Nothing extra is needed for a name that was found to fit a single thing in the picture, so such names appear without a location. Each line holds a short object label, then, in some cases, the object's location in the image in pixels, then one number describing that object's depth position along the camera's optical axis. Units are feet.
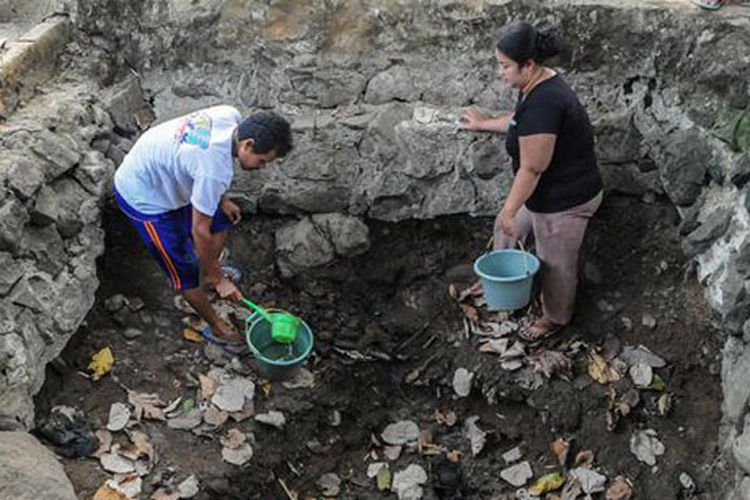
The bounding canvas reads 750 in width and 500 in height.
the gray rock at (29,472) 12.12
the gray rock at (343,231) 18.28
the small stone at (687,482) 15.61
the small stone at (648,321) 17.29
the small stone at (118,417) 15.39
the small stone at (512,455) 16.93
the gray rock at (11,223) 14.73
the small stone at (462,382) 17.66
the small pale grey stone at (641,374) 16.76
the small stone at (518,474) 16.63
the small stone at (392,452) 17.26
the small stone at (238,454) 15.58
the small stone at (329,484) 16.60
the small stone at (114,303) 17.34
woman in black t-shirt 14.71
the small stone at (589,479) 16.06
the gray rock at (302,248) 18.28
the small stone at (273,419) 16.35
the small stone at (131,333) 17.14
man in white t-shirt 14.70
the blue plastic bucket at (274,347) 16.51
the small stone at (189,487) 14.71
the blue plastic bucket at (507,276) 16.17
